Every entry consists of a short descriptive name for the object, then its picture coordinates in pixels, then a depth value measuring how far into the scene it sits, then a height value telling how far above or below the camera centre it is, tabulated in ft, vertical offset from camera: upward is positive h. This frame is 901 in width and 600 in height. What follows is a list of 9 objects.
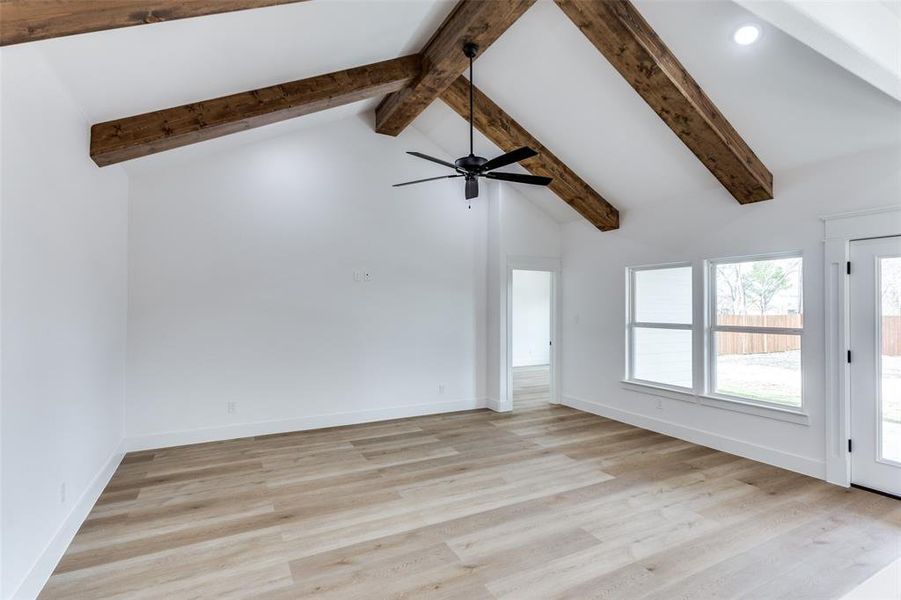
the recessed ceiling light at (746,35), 9.71 +6.22
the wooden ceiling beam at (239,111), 10.32 +5.23
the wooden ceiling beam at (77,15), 5.27 +3.87
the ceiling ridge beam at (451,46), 11.00 +7.43
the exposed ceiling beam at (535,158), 15.78 +5.90
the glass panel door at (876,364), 10.92 -1.62
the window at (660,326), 16.10 -0.91
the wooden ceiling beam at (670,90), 10.57 +5.78
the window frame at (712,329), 14.16 -0.92
